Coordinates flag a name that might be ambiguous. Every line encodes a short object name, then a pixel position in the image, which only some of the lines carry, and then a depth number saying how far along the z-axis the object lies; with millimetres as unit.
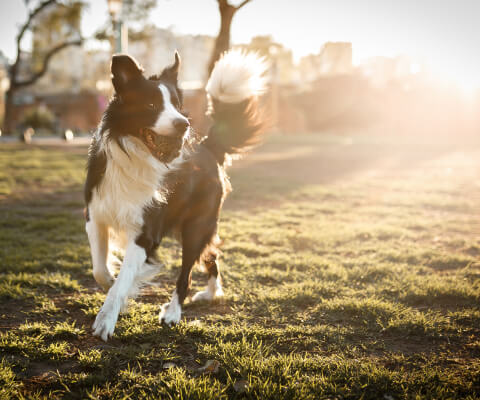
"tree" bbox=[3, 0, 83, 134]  21167
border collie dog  3057
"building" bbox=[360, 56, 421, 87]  39156
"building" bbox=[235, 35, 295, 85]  27375
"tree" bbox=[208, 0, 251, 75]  12102
